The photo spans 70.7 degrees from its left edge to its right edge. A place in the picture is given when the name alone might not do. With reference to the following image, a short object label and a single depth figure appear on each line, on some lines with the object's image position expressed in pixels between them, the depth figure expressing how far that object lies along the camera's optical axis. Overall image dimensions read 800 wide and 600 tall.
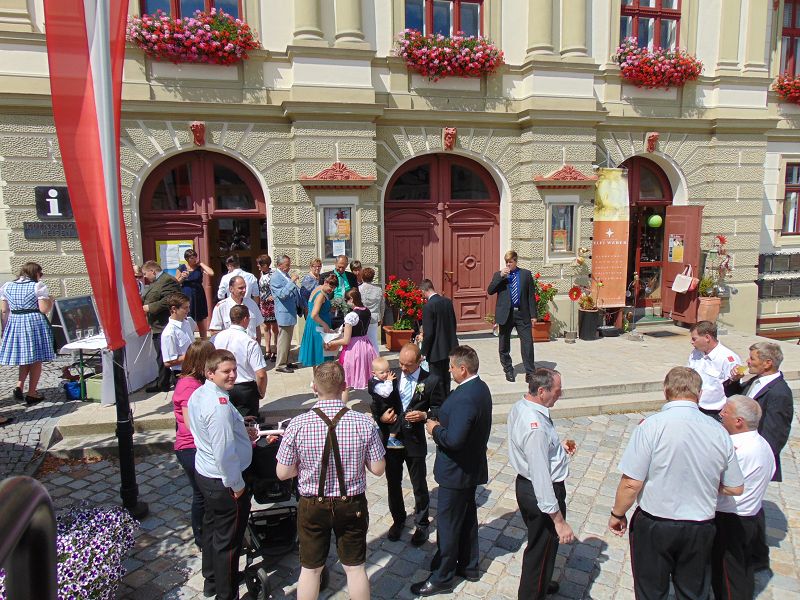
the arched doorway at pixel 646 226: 12.71
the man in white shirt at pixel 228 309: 7.05
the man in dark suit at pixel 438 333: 6.86
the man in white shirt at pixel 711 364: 5.27
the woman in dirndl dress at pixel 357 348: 6.98
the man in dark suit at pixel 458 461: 3.71
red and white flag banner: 4.15
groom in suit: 4.49
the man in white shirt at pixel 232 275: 8.44
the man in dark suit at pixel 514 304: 8.35
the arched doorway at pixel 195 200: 10.27
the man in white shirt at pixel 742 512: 3.51
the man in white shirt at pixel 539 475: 3.43
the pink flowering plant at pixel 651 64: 11.66
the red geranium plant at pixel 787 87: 12.96
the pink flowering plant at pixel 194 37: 9.44
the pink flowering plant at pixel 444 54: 10.66
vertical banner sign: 11.71
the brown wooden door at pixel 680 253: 12.06
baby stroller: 4.19
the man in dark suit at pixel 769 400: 4.24
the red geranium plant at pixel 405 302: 10.38
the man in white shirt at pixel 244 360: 5.25
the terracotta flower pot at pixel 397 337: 10.16
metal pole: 4.96
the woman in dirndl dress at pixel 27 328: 7.24
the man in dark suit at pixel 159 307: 7.64
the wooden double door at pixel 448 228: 11.48
